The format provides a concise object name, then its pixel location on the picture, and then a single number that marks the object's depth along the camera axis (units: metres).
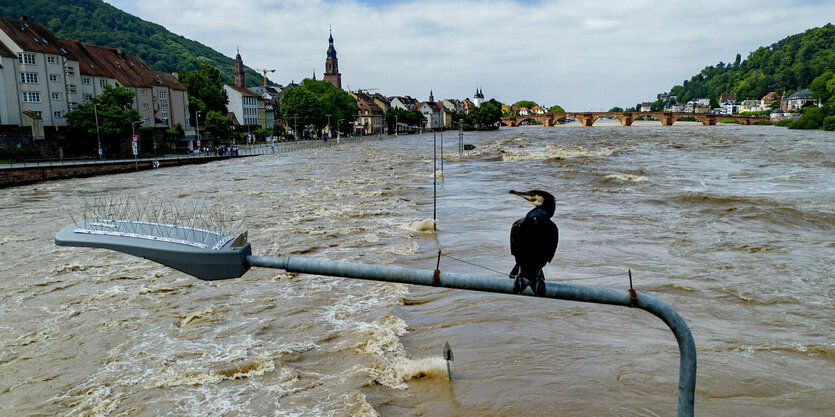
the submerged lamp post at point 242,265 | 3.10
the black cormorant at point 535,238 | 3.49
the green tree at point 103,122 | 66.50
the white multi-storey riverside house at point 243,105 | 131.12
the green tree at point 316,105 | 128.62
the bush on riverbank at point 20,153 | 56.53
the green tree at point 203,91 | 101.74
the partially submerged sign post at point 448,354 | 9.25
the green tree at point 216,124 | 94.50
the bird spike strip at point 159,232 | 3.35
